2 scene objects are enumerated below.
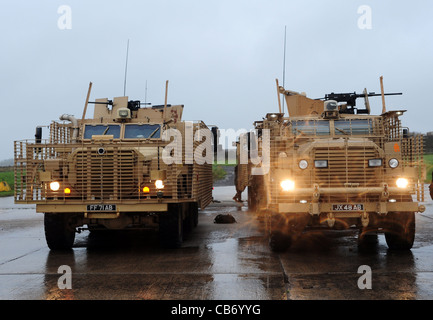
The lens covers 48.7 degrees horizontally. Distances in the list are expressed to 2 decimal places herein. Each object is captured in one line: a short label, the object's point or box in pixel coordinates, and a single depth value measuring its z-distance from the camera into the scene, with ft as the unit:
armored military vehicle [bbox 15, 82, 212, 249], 28.89
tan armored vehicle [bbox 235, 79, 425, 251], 26.25
